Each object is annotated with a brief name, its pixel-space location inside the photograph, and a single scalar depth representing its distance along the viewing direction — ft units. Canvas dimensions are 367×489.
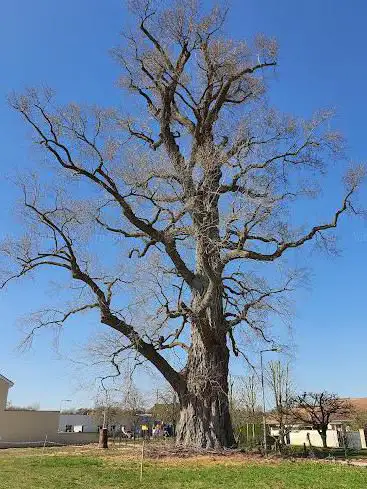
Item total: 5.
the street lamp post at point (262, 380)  54.30
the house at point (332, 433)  114.93
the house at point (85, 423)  155.74
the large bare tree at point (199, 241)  53.21
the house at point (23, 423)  100.48
